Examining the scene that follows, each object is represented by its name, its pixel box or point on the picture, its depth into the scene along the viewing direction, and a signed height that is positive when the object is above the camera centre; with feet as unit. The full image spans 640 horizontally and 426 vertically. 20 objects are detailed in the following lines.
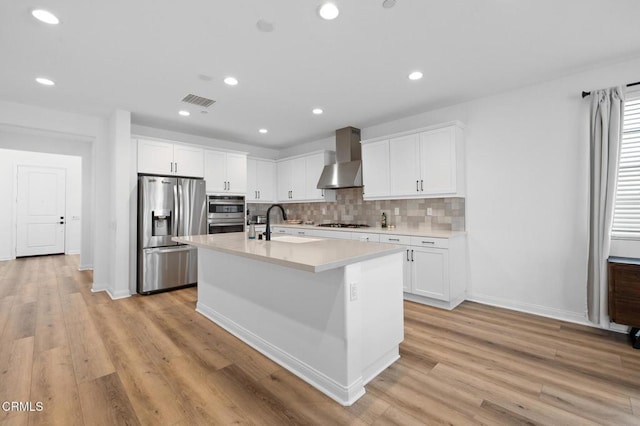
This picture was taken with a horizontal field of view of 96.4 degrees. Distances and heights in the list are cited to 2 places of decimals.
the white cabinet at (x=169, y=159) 13.96 +2.77
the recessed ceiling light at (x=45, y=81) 9.79 +4.56
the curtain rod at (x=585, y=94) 9.34 +3.90
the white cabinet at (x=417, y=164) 11.88 +2.20
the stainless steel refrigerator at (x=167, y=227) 13.43 -0.74
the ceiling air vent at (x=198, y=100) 11.61 +4.67
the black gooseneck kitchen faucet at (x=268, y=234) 9.32 -0.71
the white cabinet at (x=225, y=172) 16.24 +2.41
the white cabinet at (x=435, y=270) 11.03 -2.29
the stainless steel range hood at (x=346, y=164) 15.43 +2.69
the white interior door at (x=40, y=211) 23.08 +0.11
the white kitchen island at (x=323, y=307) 5.91 -2.30
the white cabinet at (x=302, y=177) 17.66 +2.34
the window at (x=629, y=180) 8.86 +1.05
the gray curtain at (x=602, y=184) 8.73 +0.90
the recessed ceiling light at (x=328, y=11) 6.39 +4.61
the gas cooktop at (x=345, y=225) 16.14 -0.72
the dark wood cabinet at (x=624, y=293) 8.03 -2.30
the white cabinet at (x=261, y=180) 19.20 +2.22
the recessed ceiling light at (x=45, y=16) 6.48 +4.55
